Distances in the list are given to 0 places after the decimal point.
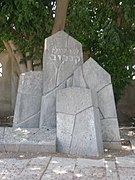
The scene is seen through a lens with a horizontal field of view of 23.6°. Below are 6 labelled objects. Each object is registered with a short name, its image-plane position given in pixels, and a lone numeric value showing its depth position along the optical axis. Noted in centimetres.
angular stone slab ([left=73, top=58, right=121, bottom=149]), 573
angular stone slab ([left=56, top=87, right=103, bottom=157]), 511
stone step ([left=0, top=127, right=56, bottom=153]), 506
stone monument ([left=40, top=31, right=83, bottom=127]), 585
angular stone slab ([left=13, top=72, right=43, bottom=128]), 596
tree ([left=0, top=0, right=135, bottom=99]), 706
